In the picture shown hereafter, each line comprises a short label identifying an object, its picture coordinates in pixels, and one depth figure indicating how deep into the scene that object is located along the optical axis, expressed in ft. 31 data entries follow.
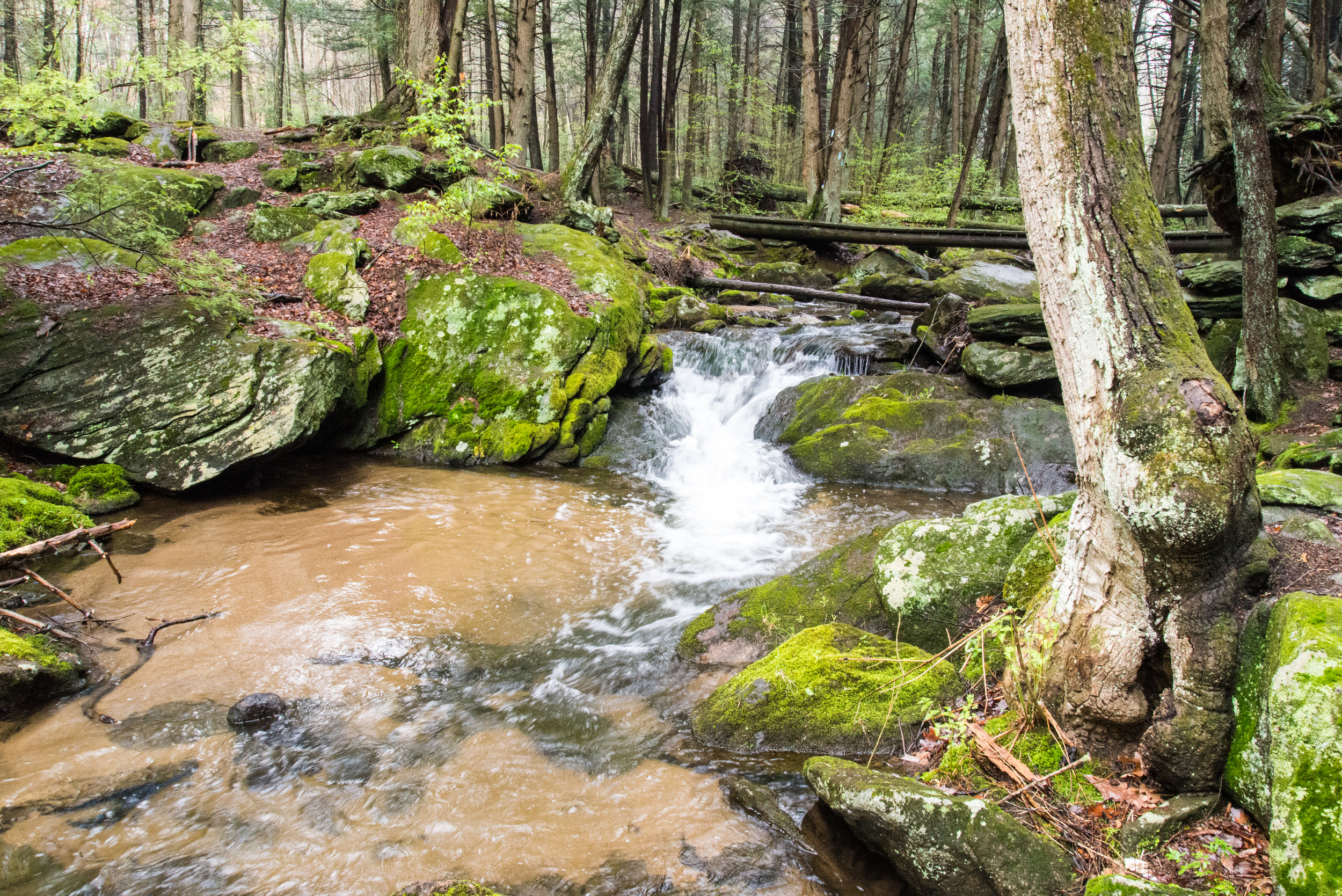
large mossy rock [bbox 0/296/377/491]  21.83
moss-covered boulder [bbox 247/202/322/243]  32.96
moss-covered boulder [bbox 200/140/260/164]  42.98
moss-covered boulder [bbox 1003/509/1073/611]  12.09
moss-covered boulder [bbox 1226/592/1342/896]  6.42
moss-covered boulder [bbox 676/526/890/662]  15.67
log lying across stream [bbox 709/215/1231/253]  52.44
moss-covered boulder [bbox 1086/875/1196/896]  6.68
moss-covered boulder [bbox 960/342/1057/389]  29.63
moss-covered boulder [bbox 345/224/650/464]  29.50
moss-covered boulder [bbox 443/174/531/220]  34.45
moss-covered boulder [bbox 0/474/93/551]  16.80
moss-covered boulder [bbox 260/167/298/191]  38.55
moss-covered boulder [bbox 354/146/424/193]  38.52
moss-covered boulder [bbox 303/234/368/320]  29.66
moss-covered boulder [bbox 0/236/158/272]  24.61
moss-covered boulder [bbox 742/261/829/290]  55.83
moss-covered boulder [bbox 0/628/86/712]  12.10
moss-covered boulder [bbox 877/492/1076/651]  13.84
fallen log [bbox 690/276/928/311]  47.06
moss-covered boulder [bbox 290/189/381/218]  35.63
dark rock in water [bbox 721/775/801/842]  10.43
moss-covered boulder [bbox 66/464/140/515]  20.22
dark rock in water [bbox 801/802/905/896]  9.23
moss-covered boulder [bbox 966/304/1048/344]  30.76
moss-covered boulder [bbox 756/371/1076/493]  27.20
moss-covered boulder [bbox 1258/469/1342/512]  12.49
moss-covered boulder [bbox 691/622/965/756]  11.92
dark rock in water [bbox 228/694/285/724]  12.62
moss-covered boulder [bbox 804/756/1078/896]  8.00
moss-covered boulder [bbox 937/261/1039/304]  38.93
